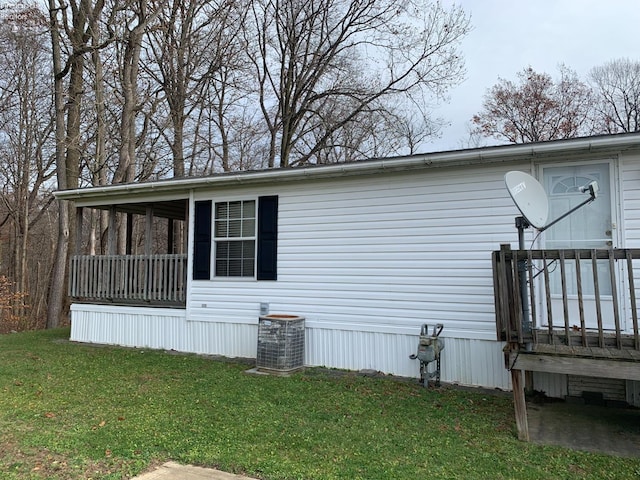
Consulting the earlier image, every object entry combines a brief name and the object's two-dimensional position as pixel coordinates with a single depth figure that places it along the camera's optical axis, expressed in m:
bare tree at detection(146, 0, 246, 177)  15.74
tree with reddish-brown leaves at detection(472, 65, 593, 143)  19.06
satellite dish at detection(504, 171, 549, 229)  4.21
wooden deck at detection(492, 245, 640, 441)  3.74
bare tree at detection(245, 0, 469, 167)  15.95
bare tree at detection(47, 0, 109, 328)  13.17
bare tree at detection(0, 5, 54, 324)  14.70
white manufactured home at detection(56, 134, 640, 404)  5.15
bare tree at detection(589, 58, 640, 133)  18.36
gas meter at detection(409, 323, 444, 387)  5.39
